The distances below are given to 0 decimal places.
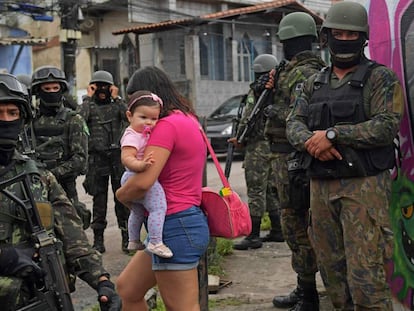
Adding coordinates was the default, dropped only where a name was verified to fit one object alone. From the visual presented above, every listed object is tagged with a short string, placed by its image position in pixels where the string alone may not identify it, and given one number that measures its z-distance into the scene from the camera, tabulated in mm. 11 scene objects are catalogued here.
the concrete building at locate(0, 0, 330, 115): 21594
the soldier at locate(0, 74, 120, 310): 2219
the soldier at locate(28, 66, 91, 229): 5156
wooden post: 4036
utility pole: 18062
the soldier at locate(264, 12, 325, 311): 4195
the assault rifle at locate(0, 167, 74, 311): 2270
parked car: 14578
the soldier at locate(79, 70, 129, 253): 6586
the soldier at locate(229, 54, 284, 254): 6492
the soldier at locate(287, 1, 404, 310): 3178
